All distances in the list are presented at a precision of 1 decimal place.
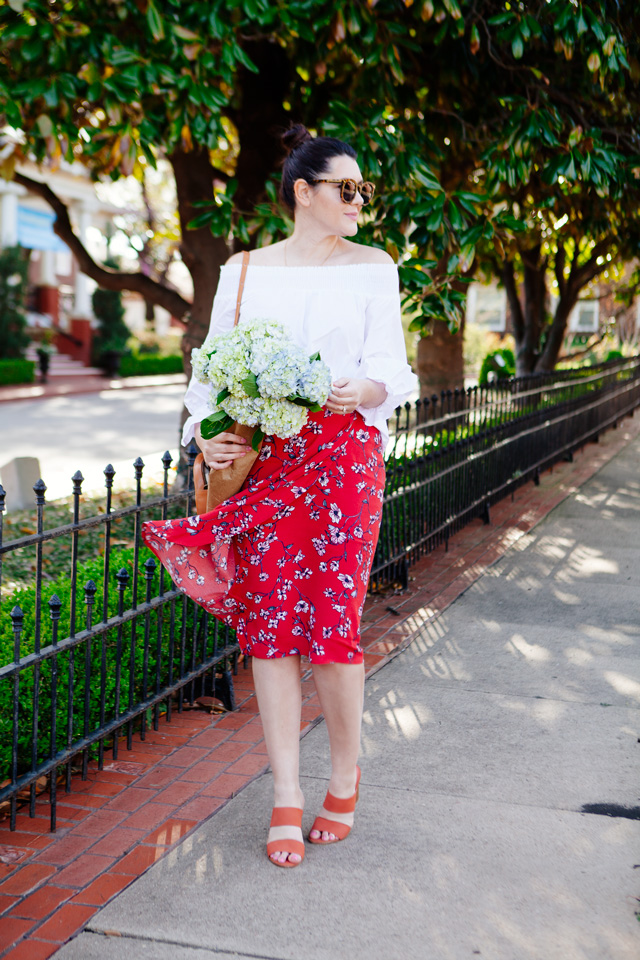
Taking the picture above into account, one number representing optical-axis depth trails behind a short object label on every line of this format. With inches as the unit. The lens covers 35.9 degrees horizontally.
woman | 111.3
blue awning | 1318.9
